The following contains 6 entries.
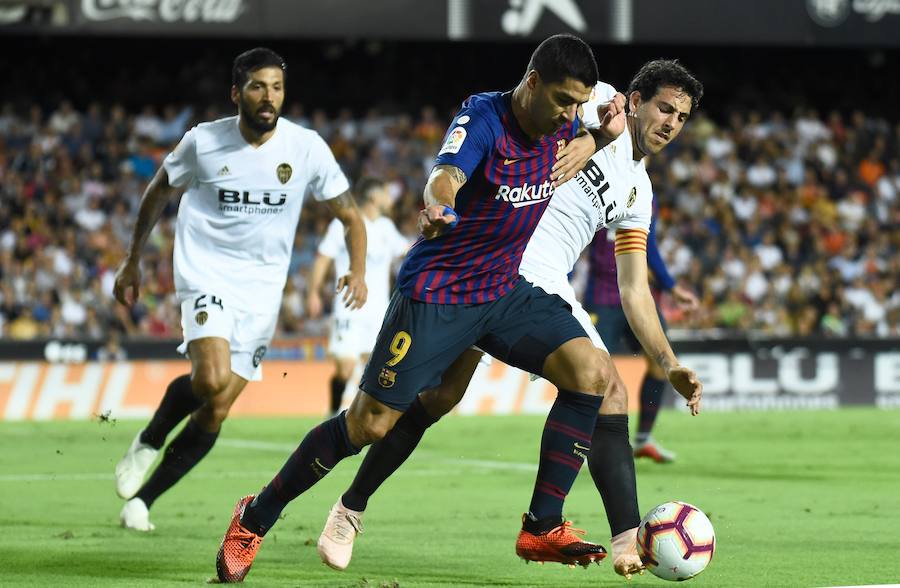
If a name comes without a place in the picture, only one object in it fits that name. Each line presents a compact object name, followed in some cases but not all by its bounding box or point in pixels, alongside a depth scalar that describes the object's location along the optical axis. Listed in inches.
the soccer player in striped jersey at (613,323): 879.1
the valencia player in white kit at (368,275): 1085.8
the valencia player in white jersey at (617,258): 464.4
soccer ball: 429.7
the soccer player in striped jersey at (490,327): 437.4
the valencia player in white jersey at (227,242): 573.3
